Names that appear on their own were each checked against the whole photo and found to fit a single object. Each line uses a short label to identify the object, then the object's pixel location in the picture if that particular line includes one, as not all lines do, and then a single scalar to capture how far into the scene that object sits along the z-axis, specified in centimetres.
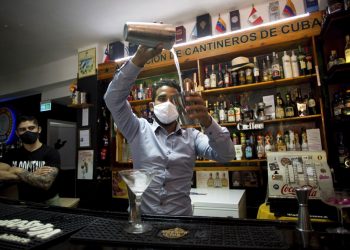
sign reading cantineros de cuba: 241
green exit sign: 488
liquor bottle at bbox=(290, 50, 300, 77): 249
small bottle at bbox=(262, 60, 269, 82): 260
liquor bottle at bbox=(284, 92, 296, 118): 250
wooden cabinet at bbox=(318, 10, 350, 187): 213
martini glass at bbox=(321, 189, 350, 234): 101
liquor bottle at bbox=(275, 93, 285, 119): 254
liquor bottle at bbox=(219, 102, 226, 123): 275
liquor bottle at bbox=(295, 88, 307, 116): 243
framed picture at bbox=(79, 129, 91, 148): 354
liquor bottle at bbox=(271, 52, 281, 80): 252
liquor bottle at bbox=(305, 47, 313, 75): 245
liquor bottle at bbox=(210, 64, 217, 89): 282
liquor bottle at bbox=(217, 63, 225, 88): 280
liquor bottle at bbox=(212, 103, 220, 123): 282
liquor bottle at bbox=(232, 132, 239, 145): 276
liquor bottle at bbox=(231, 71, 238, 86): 272
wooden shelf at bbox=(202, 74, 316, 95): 248
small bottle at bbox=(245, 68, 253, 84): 265
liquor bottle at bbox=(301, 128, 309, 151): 245
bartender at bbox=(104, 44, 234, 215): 110
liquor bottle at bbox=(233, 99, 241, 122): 271
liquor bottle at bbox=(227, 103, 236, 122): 272
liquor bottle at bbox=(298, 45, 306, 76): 247
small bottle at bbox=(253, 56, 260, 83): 264
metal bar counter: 63
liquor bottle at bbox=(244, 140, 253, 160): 262
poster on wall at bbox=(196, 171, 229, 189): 285
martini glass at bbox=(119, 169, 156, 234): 77
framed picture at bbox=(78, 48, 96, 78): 365
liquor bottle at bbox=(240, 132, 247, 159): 269
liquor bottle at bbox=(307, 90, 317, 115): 243
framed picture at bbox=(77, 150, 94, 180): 345
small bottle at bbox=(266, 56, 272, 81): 259
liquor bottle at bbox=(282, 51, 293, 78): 250
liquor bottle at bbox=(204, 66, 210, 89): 284
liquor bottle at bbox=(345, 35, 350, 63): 213
